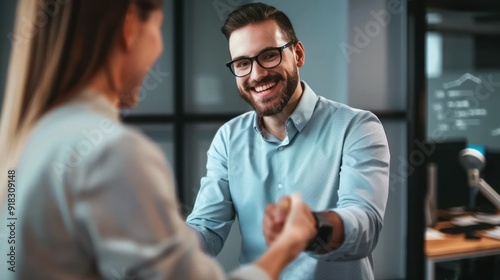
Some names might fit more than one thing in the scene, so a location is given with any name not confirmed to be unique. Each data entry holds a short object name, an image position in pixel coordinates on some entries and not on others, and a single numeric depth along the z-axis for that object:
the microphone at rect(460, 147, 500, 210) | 1.32
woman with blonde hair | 0.41
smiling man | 0.86
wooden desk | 1.66
